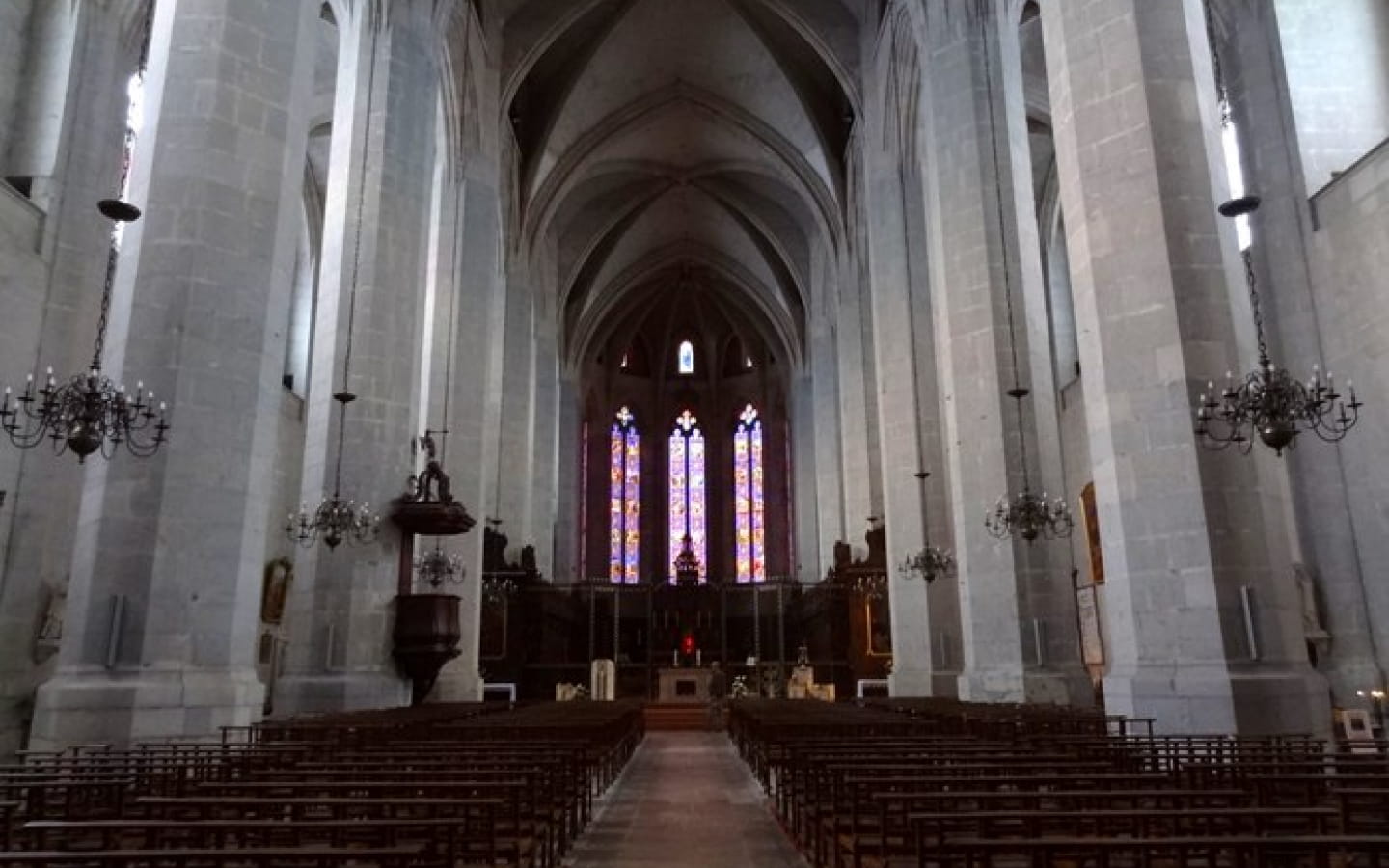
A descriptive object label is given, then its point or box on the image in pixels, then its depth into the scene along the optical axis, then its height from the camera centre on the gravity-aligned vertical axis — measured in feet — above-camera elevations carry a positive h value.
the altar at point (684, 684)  88.53 -1.82
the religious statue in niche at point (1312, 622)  41.88 +1.49
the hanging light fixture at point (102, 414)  24.52 +6.55
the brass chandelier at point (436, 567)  54.08 +5.37
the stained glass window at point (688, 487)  137.90 +24.71
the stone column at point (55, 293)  42.14 +16.80
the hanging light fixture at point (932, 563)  55.06 +5.43
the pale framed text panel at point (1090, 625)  67.67 +2.36
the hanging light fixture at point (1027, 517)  41.68 +6.11
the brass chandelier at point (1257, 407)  25.11 +6.51
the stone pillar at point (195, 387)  27.07 +8.29
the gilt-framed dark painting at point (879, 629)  83.25 +2.73
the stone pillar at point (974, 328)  45.75 +16.41
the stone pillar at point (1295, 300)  42.01 +16.25
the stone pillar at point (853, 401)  85.30 +22.69
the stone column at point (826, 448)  103.55 +22.50
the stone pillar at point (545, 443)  106.12 +24.30
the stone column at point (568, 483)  121.19 +22.48
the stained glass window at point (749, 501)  136.56 +22.71
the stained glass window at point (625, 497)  136.36 +23.20
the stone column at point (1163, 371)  26.76 +8.34
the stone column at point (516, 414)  90.79 +23.15
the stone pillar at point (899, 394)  60.54 +17.38
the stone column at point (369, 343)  43.75 +15.43
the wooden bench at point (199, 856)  9.43 -1.81
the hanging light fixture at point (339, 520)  40.91 +6.16
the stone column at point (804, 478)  120.67 +23.01
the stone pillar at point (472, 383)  62.28 +19.12
